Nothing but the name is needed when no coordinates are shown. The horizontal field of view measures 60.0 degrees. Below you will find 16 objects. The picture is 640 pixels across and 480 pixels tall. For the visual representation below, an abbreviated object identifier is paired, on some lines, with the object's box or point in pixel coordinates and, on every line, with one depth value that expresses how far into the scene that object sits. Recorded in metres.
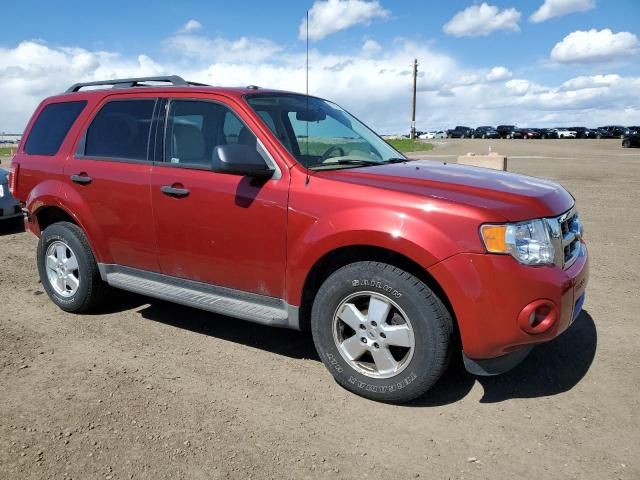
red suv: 2.97
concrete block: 12.04
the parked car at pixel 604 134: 62.25
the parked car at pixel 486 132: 70.56
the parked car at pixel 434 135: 85.25
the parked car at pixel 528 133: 66.25
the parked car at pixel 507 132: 69.73
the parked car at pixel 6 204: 8.41
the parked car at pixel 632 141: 36.34
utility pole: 63.22
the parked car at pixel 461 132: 77.19
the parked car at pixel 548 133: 66.74
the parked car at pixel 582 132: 65.94
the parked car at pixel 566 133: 66.00
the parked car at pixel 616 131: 61.75
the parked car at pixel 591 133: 64.64
